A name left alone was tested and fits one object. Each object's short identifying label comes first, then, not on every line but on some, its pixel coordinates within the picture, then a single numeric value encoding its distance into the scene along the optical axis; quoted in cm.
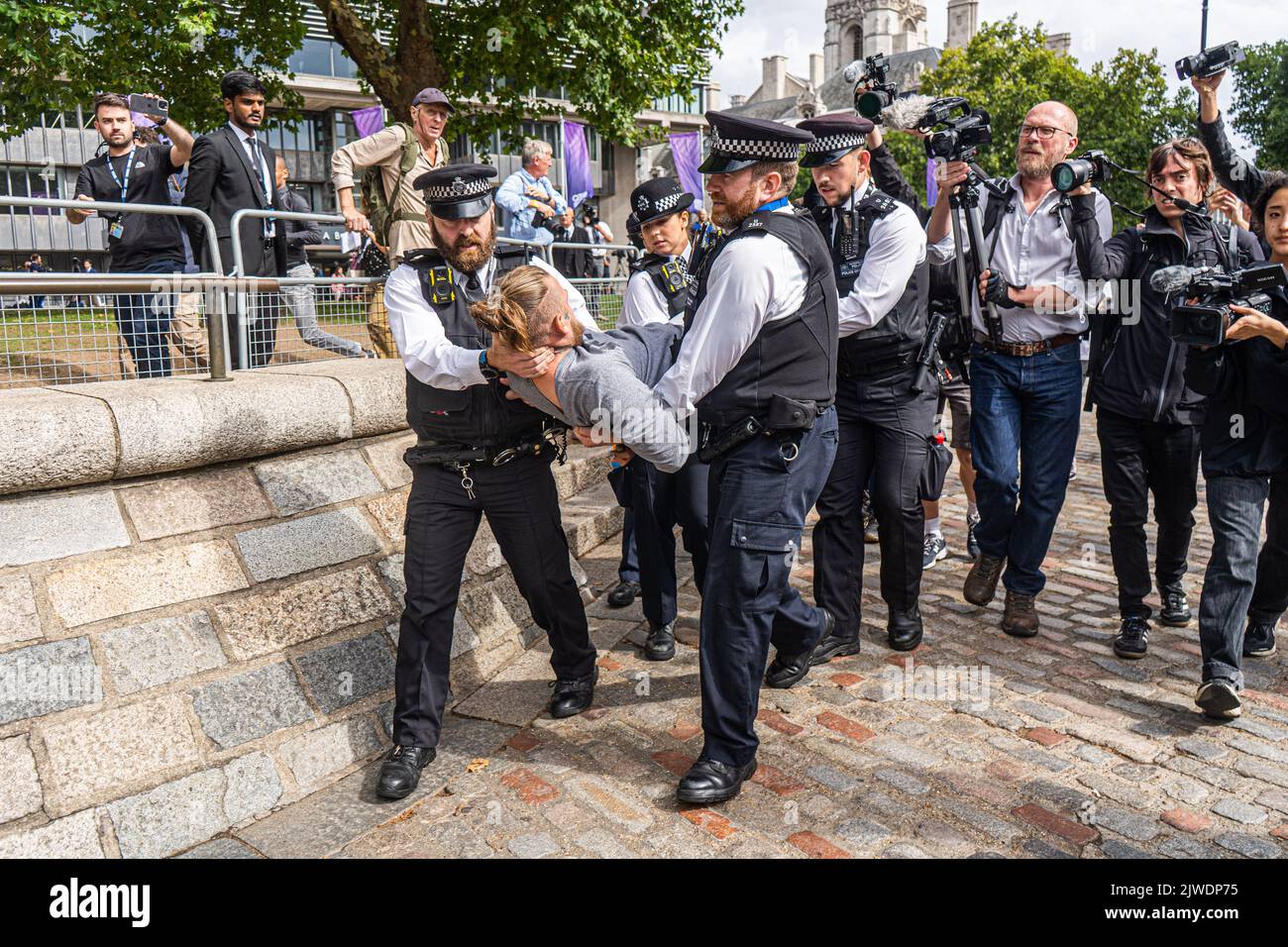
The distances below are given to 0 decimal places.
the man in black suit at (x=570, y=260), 1054
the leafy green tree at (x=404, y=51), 1301
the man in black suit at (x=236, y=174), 660
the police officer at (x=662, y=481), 498
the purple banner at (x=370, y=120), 1379
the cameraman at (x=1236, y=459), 423
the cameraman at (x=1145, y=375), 499
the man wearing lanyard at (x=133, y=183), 662
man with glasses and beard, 517
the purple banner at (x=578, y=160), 1808
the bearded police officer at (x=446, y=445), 391
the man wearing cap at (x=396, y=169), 689
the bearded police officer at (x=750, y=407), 351
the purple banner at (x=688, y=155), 2048
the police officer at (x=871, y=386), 470
